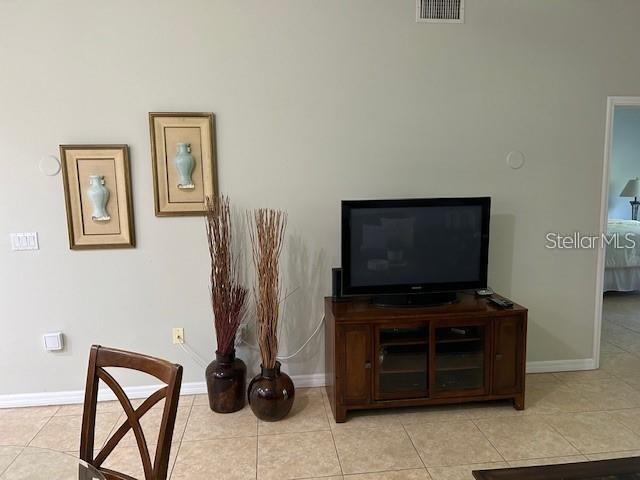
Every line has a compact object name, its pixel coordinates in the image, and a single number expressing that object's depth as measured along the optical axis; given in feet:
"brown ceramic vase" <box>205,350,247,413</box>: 9.09
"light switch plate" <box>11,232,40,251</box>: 9.29
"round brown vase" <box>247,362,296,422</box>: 8.66
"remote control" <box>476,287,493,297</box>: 9.87
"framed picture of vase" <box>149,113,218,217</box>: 9.24
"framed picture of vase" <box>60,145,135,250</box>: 9.13
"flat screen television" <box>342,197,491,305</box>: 9.02
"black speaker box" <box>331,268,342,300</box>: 9.39
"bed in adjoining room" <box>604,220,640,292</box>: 16.28
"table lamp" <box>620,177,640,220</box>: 22.12
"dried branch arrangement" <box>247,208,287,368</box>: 8.83
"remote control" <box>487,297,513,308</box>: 9.06
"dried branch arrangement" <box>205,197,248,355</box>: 9.02
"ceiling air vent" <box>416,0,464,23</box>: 9.59
